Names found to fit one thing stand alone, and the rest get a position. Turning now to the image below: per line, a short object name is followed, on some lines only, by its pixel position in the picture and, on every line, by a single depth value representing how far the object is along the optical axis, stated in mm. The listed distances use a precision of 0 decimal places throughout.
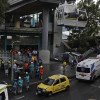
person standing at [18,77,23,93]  15164
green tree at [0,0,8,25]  19305
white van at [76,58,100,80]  18789
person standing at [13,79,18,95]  15095
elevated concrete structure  28645
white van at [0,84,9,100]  9222
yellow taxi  14486
